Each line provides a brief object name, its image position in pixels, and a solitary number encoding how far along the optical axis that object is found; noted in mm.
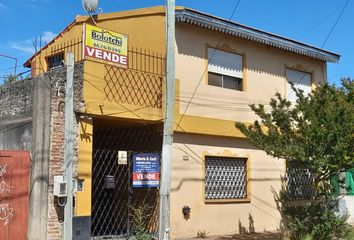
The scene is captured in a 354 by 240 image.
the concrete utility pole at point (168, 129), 10062
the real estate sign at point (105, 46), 11227
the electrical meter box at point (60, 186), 10469
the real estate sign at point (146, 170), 11961
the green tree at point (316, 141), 10562
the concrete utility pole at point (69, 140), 10648
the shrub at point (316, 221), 11188
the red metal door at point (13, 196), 10805
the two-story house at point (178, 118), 11125
